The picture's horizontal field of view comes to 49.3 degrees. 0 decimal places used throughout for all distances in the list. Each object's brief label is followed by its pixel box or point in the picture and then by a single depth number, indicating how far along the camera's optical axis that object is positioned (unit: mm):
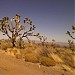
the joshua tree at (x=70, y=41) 8822
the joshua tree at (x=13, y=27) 11123
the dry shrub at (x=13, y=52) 7168
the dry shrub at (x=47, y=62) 5559
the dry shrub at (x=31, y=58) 5823
